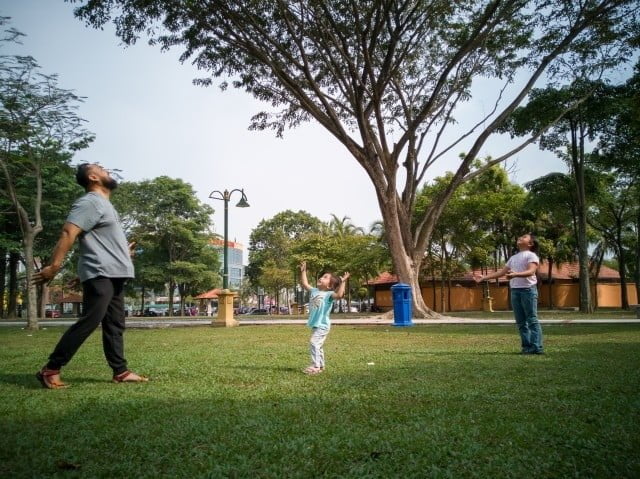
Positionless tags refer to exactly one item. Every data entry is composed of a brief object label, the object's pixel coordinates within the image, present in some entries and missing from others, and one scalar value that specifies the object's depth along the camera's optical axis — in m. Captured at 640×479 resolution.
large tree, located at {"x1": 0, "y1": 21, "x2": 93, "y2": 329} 15.20
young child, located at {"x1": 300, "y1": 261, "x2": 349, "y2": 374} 5.57
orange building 43.97
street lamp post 18.50
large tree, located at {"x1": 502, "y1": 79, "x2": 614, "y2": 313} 21.20
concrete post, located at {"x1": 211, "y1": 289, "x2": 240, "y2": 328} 17.42
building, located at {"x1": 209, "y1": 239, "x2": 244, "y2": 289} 113.41
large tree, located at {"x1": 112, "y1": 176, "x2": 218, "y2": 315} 46.06
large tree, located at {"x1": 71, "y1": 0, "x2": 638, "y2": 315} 15.09
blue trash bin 15.29
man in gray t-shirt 4.39
